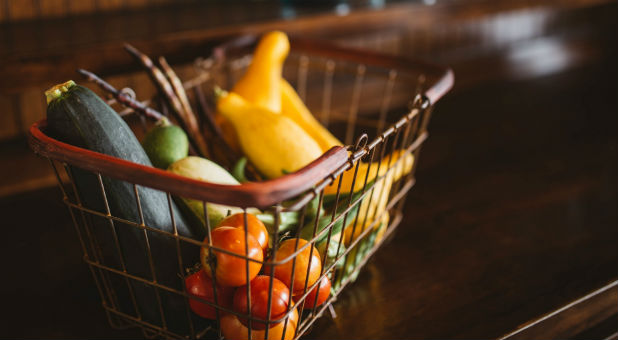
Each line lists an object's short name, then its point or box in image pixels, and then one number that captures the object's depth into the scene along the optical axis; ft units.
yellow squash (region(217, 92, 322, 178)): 2.07
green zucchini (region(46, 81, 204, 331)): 1.44
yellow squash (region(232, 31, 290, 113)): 2.35
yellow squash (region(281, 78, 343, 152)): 2.35
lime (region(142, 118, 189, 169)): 1.80
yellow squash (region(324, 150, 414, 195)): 1.92
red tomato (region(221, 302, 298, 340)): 1.46
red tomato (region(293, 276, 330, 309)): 1.60
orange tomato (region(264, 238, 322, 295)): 1.42
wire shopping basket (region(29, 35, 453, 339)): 1.17
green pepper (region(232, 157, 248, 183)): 2.00
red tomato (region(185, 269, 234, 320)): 1.44
